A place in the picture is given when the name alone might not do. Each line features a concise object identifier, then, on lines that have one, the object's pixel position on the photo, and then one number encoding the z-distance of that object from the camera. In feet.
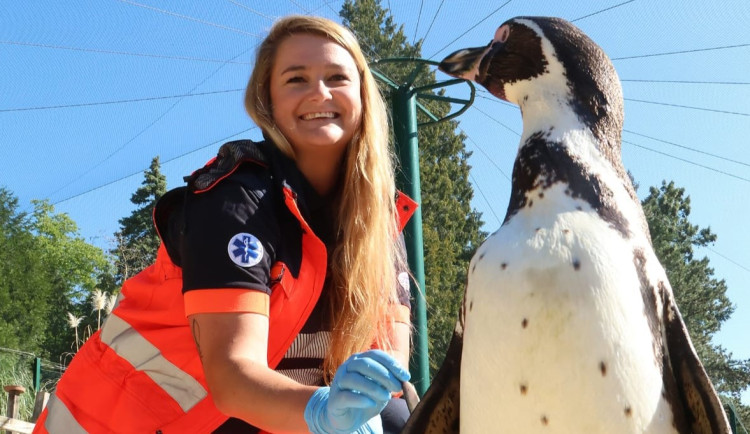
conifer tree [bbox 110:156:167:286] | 69.82
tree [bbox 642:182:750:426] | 54.70
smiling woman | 4.50
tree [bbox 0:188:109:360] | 69.51
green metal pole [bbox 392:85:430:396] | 13.96
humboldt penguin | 3.50
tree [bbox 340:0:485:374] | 48.80
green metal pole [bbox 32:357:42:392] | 18.28
